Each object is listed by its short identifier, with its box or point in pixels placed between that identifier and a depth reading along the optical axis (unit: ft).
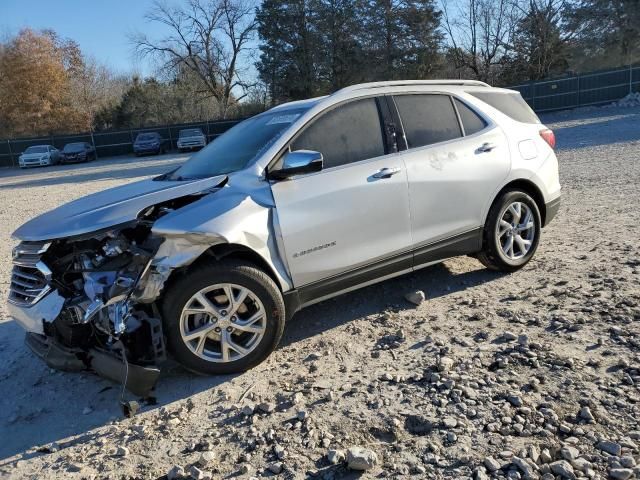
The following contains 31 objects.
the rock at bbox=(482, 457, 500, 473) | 8.27
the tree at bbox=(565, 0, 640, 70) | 131.23
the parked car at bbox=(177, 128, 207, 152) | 106.83
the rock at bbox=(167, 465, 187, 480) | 8.90
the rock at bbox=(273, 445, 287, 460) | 9.21
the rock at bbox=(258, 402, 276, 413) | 10.62
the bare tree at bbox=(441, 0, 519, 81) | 138.21
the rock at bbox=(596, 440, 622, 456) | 8.35
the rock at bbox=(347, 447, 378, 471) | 8.56
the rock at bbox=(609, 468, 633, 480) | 7.84
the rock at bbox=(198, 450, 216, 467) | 9.22
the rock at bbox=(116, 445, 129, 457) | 9.72
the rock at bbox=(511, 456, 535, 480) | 8.05
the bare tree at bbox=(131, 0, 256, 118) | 156.56
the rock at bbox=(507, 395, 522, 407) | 9.87
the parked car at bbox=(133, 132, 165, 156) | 109.81
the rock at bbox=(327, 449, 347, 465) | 8.89
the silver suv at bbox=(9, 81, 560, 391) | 11.41
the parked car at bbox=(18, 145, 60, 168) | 108.88
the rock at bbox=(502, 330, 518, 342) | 12.39
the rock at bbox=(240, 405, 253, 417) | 10.62
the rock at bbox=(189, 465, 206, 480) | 8.75
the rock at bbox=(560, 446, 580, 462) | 8.32
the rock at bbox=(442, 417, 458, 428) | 9.48
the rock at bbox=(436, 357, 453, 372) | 11.33
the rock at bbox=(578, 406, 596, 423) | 9.19
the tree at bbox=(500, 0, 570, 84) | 132.57
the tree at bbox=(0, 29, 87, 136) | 156.25
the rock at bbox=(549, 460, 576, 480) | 7.97
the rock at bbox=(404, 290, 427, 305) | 15.24
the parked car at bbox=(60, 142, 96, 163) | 109.50
